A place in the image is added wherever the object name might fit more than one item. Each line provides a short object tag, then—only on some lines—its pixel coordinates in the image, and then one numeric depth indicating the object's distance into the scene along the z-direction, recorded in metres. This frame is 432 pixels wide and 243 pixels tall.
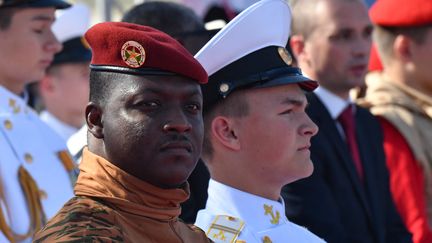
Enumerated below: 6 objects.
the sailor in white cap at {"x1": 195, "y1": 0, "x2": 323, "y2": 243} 7.59
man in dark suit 9.80
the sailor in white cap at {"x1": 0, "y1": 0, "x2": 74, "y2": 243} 9.86
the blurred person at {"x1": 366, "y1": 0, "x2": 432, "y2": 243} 11.44
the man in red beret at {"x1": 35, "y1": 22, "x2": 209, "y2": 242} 5.54
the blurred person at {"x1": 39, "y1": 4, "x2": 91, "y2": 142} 14.34
